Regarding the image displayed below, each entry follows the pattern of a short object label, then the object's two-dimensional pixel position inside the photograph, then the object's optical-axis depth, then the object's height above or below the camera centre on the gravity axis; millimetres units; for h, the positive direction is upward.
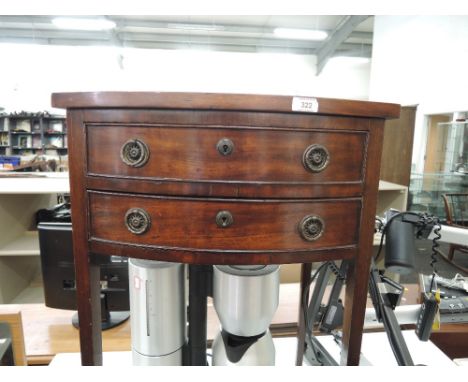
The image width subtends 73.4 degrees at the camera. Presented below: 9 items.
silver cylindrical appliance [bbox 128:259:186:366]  695 -371
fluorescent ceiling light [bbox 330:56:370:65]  6270 +1883
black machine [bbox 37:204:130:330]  1131 -481
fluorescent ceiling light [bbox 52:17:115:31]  4266 +1717
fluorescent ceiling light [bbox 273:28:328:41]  4848 +1867
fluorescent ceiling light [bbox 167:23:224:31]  5066 +1988
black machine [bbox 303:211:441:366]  662 -348
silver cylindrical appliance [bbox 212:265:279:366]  683 -349
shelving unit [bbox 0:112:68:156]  6188 +194
